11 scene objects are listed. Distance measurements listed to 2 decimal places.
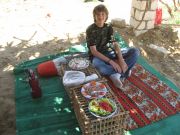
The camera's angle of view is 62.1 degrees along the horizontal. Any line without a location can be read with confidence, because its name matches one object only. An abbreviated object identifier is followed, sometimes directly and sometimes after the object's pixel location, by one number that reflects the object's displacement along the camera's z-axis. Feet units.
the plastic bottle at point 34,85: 7.97
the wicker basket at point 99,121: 6.06
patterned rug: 7.38
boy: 8.27
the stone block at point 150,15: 11.43
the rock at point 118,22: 12.29
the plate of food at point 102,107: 6.10
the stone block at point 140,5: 11.18
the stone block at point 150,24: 11.70
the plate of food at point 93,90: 6.65
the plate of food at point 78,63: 7.84
